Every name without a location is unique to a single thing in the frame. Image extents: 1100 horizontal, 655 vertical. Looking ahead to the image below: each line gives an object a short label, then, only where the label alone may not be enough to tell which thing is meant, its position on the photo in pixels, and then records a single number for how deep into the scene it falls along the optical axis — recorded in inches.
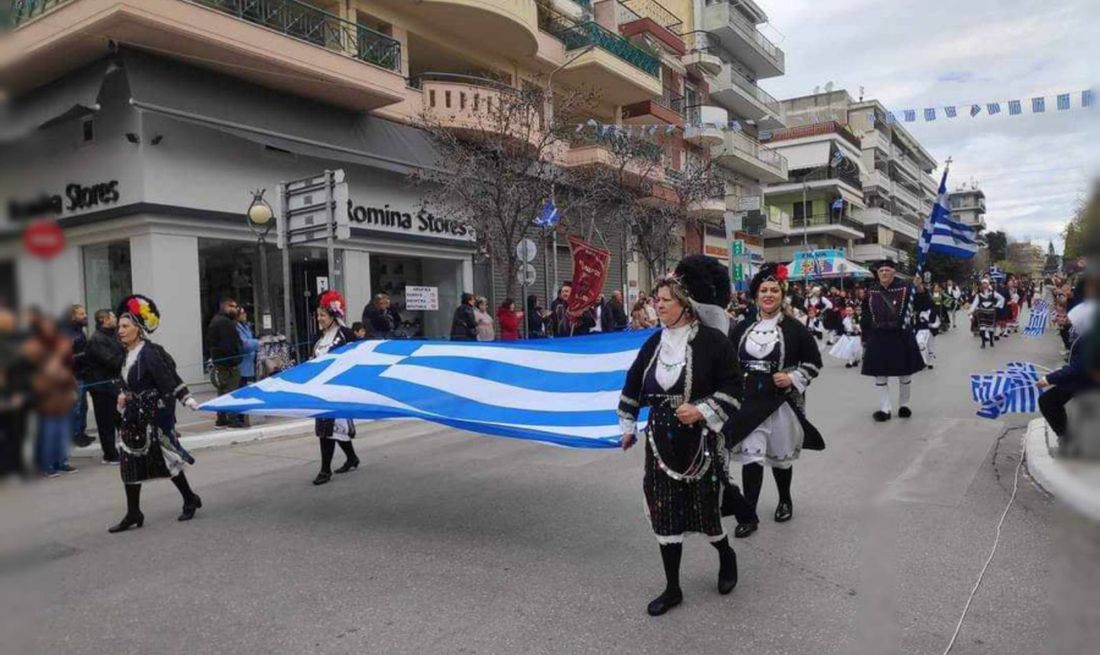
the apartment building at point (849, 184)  2046.0
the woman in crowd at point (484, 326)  598.5
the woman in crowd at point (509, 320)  657.6
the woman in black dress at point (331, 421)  287.1
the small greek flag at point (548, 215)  707.4
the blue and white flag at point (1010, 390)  212.5
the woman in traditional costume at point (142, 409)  227.9
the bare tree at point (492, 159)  675.4
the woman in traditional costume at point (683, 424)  156.7
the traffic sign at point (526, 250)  653.3
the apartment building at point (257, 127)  515.5
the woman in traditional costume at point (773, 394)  209.8
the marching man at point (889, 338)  372.8
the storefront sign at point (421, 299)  708.7
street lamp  512.4
